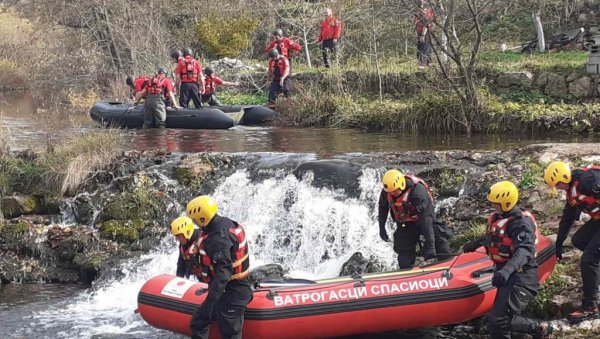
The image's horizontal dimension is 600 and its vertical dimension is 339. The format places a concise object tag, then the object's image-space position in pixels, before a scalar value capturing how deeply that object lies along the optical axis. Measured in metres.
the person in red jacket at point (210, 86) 17.91
